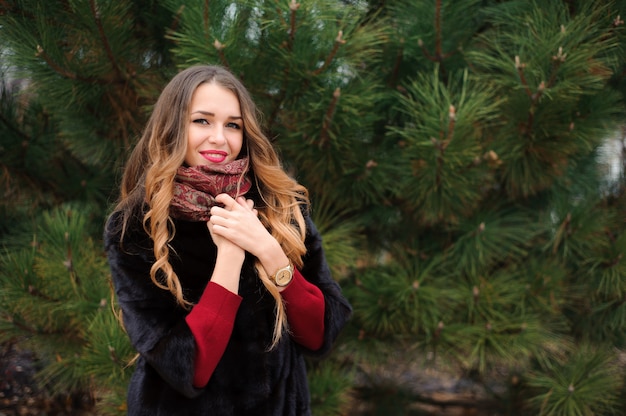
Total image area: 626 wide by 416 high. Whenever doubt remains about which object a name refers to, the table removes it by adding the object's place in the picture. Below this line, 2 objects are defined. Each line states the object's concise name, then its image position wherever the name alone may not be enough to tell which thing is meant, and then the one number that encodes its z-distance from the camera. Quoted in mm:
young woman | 1141
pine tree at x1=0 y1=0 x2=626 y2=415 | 1762
